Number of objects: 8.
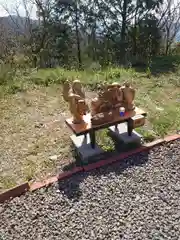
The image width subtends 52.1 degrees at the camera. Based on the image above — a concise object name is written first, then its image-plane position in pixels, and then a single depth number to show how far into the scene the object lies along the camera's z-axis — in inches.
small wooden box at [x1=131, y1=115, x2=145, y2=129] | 79.5
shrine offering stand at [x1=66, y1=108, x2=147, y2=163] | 73.8
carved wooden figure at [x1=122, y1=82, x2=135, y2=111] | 77.6
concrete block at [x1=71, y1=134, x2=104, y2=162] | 76.8
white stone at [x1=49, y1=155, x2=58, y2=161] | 80.5
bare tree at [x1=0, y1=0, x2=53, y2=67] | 276.1
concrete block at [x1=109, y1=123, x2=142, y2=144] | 82.1
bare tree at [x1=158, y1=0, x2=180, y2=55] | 274.6
